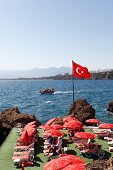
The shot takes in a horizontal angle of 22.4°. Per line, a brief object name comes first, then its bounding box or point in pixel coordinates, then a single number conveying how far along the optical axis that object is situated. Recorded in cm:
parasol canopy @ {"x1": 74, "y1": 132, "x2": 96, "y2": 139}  2090
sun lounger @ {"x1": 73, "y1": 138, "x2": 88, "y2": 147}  2200
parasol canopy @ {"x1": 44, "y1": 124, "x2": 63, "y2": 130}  2427
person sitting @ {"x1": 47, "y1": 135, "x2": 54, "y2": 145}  2307
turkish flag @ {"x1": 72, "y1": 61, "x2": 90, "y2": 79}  3134
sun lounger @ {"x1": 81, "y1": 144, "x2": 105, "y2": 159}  2028
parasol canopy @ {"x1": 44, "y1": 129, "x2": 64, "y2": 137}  2183
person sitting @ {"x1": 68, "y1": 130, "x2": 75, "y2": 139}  2578
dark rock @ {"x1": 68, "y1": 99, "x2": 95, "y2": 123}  3859
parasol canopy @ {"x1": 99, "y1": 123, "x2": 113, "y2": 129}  2633
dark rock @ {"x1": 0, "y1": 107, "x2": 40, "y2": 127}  3631
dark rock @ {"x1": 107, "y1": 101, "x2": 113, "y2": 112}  6846
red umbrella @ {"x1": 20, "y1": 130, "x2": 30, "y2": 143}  2196
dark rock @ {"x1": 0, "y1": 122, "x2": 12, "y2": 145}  3068
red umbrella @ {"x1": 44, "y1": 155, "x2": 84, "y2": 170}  1349
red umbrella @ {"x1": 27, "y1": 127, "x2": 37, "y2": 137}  2258
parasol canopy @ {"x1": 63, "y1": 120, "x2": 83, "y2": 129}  2503
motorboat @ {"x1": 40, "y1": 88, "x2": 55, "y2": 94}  13750
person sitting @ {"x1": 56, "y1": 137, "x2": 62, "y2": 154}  2108
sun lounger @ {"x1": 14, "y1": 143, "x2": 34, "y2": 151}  2099
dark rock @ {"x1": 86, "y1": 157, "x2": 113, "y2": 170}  1484
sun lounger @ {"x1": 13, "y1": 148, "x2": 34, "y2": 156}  1987
